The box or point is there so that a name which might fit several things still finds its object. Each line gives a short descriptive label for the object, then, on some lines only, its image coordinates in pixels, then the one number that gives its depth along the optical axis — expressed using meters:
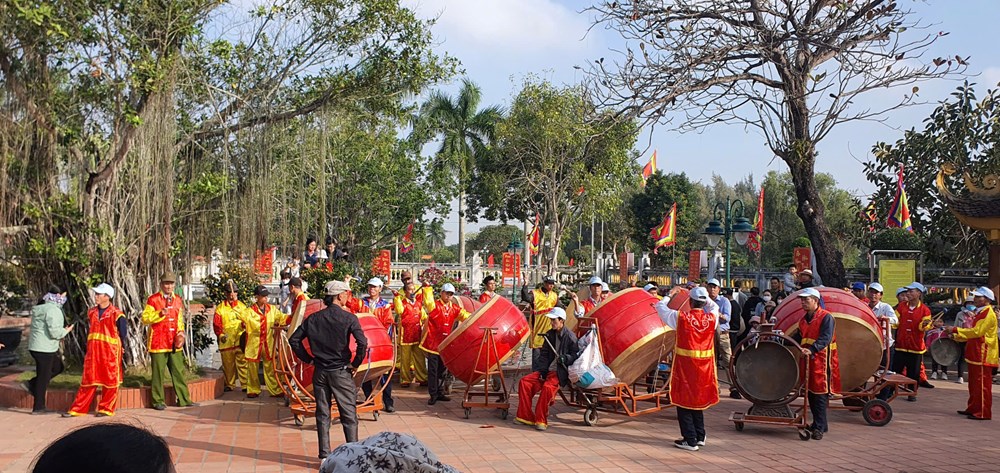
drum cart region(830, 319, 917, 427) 8.98
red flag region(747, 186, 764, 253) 37.54
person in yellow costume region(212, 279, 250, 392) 10.55
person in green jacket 9.13
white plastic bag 8.54
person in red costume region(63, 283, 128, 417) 8.97
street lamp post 15.45
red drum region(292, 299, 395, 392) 8.34
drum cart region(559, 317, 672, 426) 8.82
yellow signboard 14.80
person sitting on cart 8.59
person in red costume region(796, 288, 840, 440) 8.23
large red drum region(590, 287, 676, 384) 8.84
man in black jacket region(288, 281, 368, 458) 7.03
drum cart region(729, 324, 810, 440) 8.34
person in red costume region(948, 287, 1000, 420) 9.27
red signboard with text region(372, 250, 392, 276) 23.69
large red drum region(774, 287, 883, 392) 9.01
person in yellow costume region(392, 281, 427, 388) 11.30
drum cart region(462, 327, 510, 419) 9.31
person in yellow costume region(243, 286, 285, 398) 10.39
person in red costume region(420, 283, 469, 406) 10.31
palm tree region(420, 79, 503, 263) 38.34
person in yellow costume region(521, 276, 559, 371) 11.27
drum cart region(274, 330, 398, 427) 8.45
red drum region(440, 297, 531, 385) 9.45
